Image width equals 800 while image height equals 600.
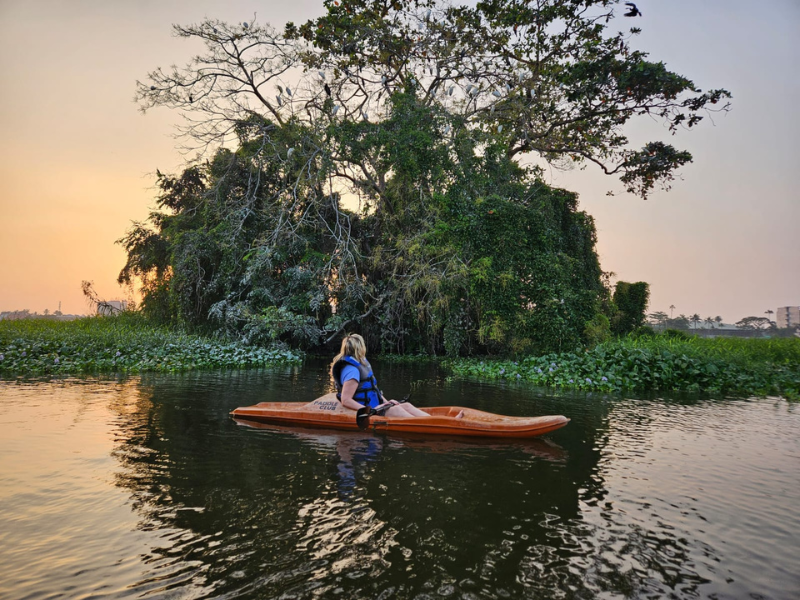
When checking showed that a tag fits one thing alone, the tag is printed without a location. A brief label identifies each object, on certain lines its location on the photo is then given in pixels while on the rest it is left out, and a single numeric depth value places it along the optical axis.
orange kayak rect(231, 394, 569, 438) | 5.82
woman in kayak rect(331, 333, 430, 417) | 6.32
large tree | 13.92
